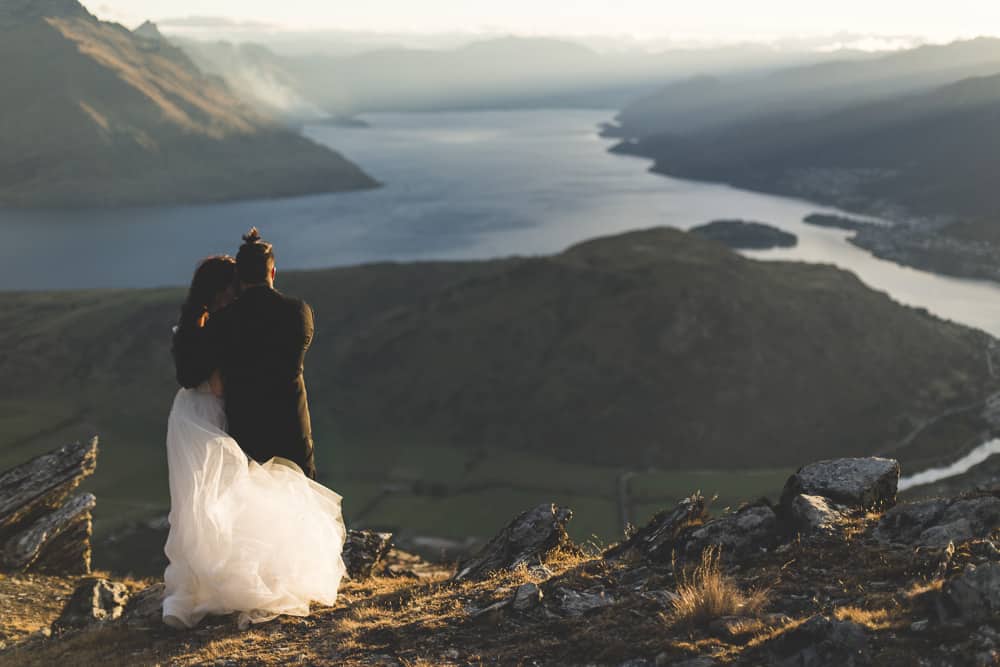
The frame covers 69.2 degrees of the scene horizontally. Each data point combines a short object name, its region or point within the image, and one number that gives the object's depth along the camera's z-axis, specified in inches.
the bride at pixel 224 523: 389.7
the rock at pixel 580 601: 386.9
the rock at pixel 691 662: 301.6
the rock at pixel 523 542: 528.7
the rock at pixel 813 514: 427.2
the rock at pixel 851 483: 457.7
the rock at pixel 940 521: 387.2
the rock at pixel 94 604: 522.3
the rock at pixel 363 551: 601.6
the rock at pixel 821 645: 278.8
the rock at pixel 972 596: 288.0
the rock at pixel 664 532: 466.9
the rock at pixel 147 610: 430.6
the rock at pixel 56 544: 662.6
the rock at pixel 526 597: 391.9
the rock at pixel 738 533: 438.0
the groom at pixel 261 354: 366.9
